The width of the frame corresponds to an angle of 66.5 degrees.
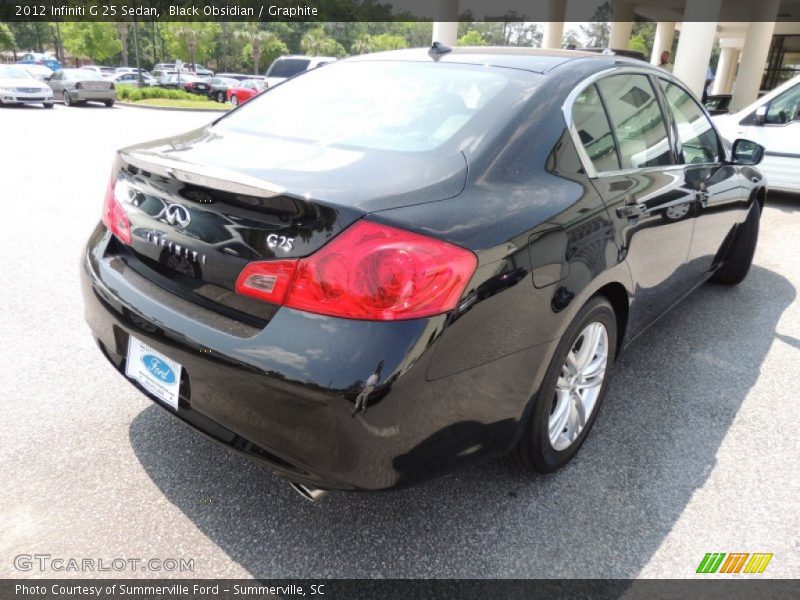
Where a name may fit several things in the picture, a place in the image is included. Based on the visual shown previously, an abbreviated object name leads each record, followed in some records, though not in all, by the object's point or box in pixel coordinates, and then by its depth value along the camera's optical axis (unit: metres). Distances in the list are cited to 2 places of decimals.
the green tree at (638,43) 65.95
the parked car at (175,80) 37.16
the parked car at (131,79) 38.17
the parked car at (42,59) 55.53
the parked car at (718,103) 14.68
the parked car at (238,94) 26.33
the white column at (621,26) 25.66
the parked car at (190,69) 54.56
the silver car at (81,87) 21.55
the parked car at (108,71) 44.57
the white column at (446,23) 19.66
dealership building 15.49
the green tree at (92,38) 58.69
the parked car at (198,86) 35.62
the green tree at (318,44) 71.56
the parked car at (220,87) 34.81
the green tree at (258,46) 64.56
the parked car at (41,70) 32.03
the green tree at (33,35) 69.78
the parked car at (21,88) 18.77
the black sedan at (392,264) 1.66
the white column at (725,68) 38.88
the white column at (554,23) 22.66
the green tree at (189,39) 60.09
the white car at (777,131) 7.25
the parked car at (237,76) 38.69
